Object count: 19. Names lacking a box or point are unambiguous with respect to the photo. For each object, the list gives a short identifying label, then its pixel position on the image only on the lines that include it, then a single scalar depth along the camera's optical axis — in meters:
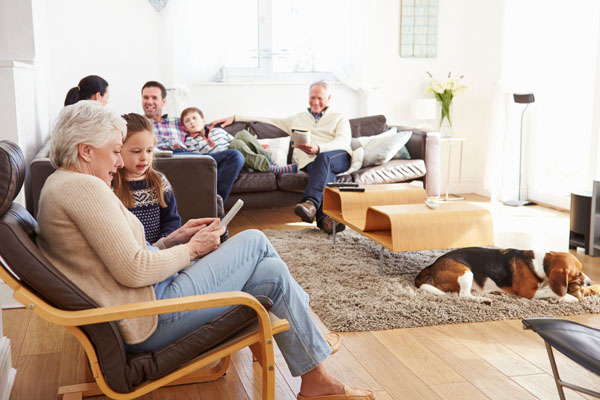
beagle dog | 3.37
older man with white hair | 5.18
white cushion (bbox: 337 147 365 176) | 5.57
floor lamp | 6.12
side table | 6.66
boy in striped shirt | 5.43
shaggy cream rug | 3.15
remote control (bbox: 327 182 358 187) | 4.56
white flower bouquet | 6.70
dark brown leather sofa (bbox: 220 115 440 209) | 5.44
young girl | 2.63
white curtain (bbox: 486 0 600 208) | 5.81
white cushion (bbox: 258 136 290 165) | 5.83
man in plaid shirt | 5.26
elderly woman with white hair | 1.81
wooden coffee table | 3.65
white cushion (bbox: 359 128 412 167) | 5.64
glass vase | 6.82
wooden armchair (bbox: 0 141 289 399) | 1.73
